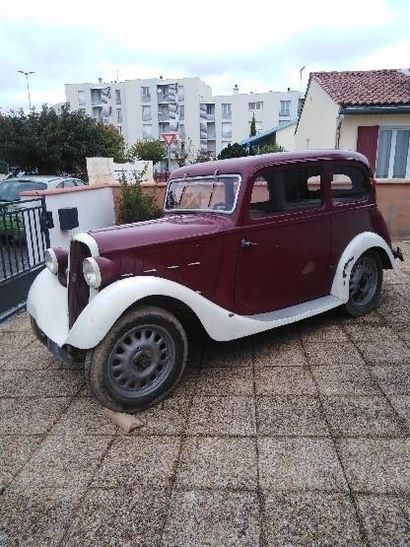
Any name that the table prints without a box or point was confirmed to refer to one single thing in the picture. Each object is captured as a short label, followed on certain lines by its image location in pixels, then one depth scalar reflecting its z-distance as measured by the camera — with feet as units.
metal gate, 16.31
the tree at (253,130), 136.92
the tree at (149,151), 136.56
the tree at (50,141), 72.28
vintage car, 9.25
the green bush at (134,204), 28.68
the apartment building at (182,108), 211.82
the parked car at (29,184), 31.27
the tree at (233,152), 72.59
